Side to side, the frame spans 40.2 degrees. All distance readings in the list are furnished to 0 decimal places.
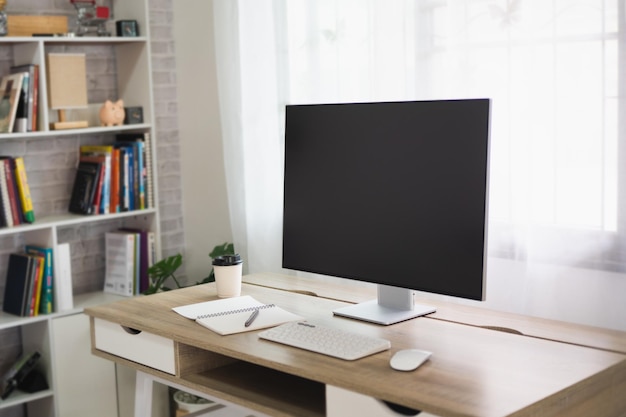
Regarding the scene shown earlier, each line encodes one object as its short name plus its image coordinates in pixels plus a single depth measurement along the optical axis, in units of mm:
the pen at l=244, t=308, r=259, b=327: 2104
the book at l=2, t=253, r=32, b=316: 3152
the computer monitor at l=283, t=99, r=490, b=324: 1950
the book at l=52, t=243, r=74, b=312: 3207
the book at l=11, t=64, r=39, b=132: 3121
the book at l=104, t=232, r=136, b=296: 3447
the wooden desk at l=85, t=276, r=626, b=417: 1581
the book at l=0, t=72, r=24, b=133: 3078
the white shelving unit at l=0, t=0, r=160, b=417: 3156
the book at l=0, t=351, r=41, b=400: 3141
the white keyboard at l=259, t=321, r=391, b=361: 1847
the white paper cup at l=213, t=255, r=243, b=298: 2428
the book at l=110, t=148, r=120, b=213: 3373
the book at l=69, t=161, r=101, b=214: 3332
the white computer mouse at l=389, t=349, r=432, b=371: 1721
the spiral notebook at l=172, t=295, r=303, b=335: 2092
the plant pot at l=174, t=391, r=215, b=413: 3207
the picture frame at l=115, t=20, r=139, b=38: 3383
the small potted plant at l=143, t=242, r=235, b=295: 3289
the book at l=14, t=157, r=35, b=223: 3145
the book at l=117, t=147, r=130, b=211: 3396
